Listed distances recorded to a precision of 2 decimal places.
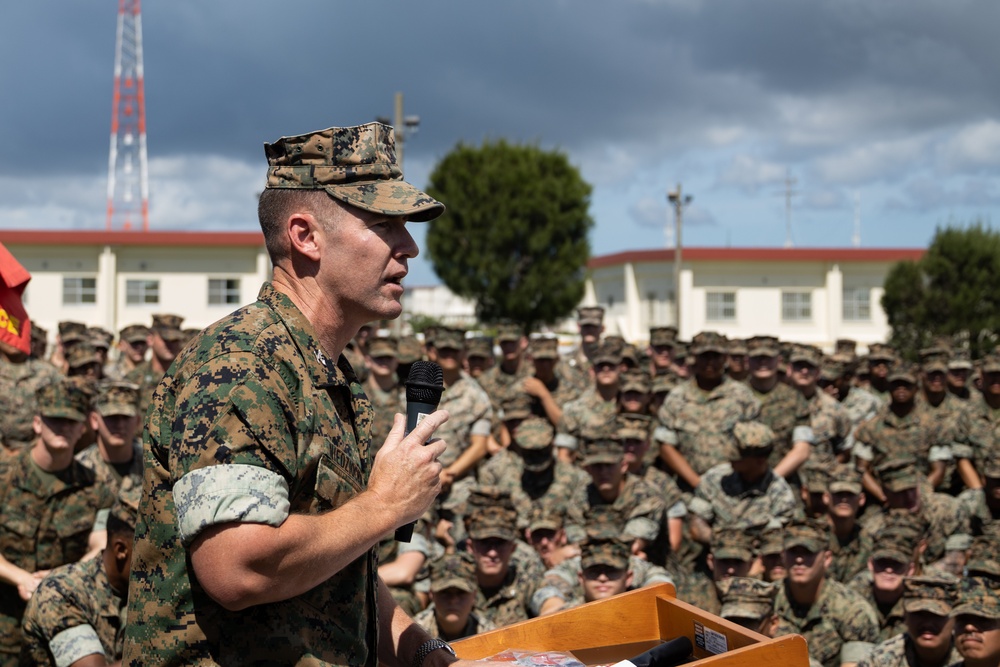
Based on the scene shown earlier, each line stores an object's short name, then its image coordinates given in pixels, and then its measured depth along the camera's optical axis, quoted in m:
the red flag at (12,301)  5.05
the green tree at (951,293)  26.72
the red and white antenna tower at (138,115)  33.53
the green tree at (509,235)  32.12
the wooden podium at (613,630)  2.11
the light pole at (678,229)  28.88
